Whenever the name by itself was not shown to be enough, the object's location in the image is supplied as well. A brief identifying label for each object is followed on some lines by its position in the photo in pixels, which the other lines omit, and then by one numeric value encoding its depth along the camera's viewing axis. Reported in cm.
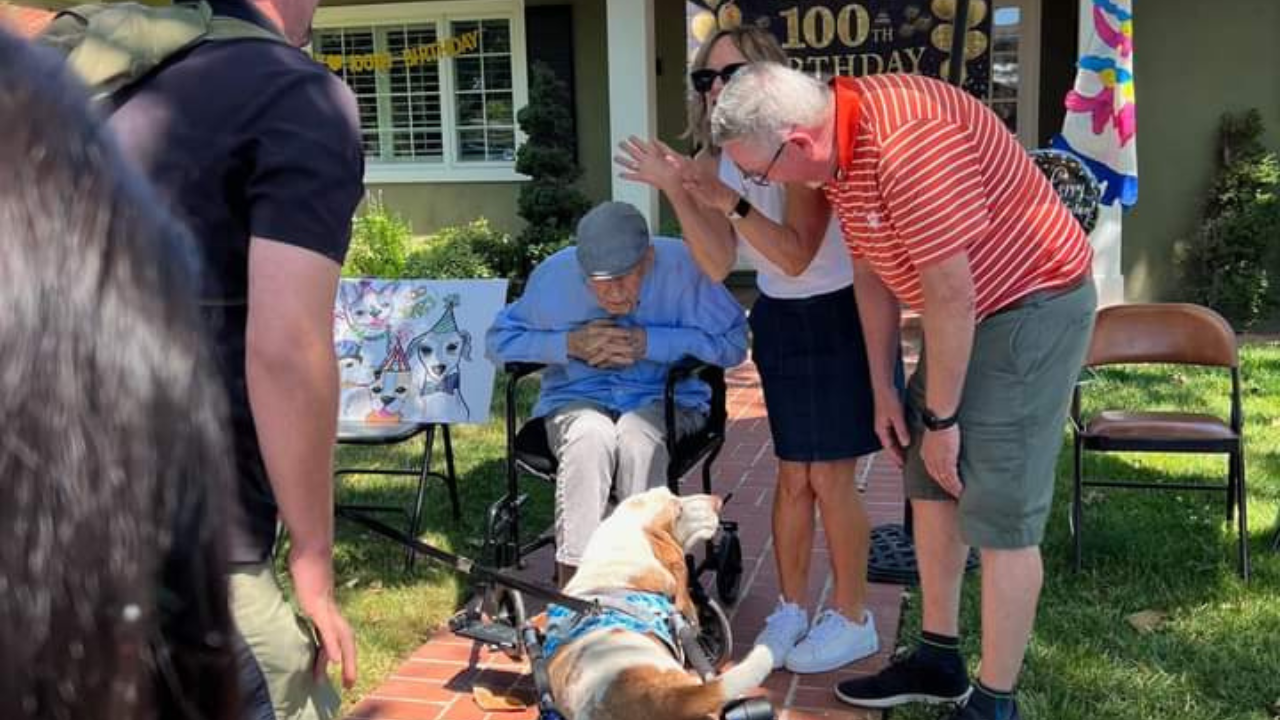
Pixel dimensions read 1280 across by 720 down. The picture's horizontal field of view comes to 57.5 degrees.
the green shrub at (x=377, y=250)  876
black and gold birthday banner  899
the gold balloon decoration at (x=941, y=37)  898
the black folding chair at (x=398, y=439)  428
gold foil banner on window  1048
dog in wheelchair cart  242
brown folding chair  396
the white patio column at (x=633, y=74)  891
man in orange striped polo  246
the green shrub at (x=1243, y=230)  849
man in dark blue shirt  142
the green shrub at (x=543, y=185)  940
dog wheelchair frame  237
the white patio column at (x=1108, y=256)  845
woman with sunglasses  313
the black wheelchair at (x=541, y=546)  283
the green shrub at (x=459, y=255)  888
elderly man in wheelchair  354
